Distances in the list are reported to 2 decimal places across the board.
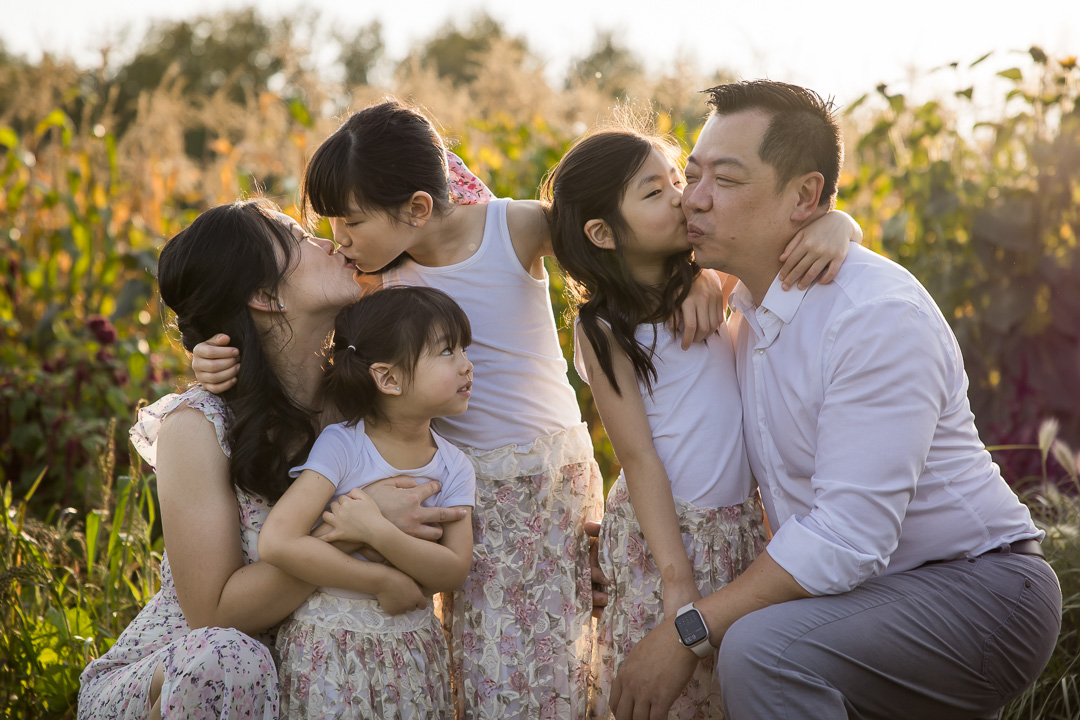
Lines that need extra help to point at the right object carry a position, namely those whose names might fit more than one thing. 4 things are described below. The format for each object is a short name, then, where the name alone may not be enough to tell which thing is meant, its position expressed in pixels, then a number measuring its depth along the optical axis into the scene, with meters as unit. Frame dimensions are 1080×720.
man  2.11
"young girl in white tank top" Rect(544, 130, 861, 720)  2.46
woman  2.12
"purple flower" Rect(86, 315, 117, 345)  4.23
